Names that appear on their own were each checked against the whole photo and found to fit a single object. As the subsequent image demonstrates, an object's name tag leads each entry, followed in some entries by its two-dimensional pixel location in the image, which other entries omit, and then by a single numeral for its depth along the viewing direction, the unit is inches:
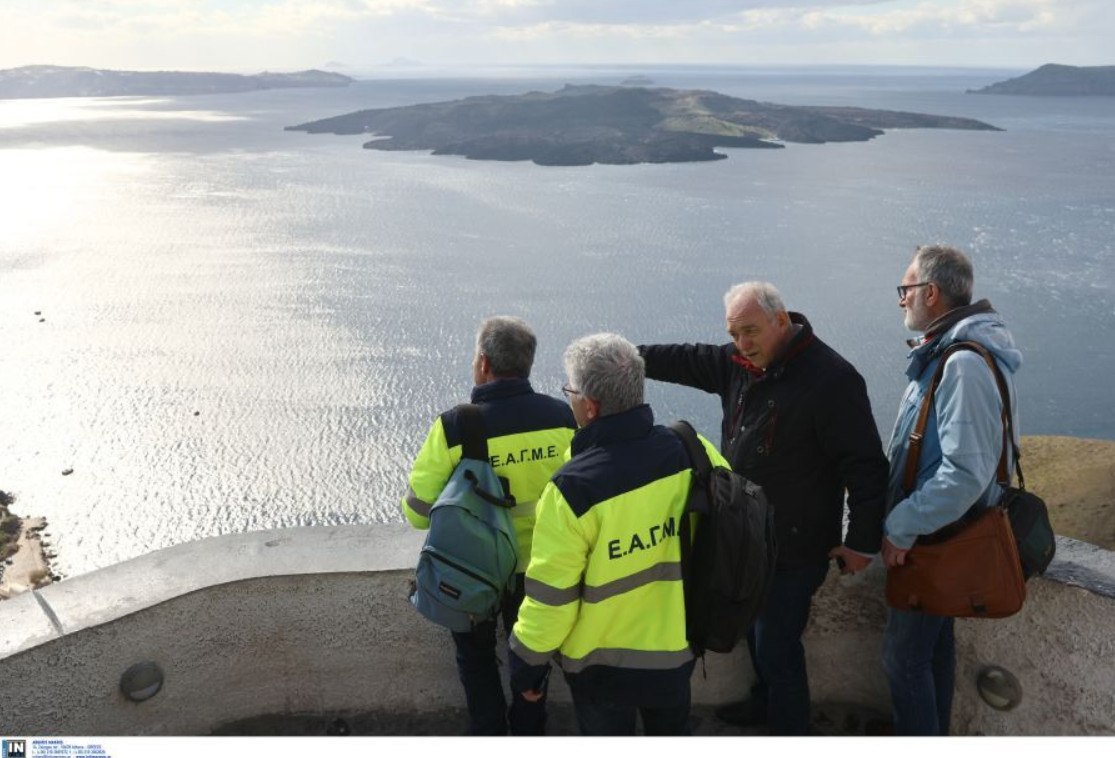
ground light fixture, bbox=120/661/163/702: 104.5
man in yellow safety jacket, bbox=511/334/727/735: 80.6
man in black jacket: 98.5
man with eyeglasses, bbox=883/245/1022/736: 91.7
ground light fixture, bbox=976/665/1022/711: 113.0
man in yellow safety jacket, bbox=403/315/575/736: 98.9
